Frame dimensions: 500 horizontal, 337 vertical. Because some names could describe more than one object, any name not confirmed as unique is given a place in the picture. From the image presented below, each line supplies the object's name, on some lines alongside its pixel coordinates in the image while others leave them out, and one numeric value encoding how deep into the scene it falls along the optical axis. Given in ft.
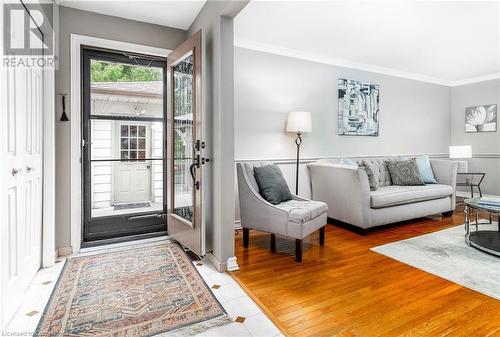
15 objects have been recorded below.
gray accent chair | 8.75
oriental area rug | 5.50
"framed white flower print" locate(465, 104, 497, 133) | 17.40
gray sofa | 11.29
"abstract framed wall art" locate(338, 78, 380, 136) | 14.78
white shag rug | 7.41
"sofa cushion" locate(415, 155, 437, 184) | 14.73
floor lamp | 12.26
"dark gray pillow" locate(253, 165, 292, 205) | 9.87
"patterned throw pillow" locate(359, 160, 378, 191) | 12.40
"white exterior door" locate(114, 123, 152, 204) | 12.87
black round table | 9.12
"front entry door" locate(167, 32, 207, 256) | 8.44
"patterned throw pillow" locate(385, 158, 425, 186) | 13.93
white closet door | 5.39
